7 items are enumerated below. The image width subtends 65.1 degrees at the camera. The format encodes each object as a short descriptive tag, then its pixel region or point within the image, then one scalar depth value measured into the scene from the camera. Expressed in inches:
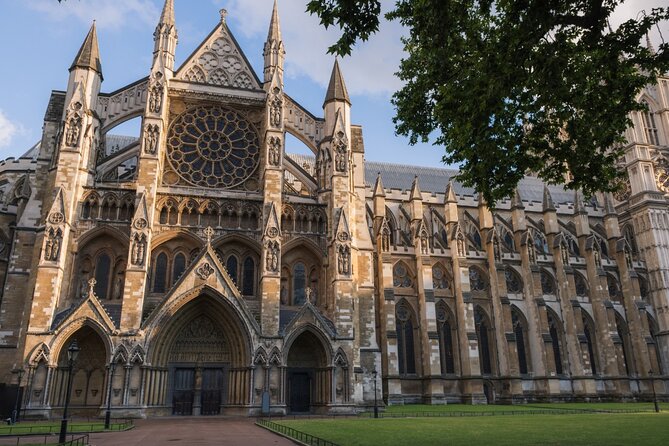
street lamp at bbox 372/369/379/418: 1023.5
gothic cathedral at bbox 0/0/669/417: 1047.6
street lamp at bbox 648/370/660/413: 1633.9
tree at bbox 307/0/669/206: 547.5
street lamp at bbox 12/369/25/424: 869.8
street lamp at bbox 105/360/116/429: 955.0
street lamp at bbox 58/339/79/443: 608.8
